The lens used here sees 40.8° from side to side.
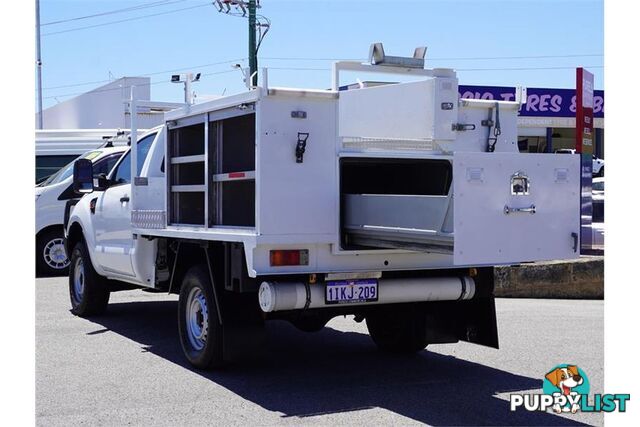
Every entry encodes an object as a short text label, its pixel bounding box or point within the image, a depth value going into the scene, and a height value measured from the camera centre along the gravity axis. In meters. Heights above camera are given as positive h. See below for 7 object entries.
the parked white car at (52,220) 14.85 -0.46
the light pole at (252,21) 24.59 +5.12
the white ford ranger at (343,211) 5.86 -0.14
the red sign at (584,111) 13.89 +1.35
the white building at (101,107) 28.67 +3.03
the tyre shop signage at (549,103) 34.88 +3.66
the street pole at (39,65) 31.08 +4.97
